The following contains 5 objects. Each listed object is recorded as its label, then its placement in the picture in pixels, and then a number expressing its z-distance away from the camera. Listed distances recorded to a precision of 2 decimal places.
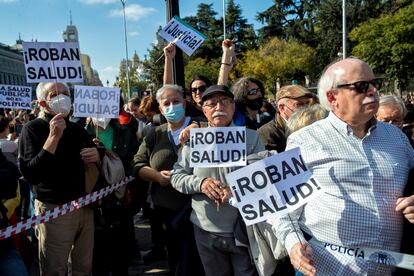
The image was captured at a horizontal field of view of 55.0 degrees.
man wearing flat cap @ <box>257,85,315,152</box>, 3.72
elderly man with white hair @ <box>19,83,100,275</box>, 3.28
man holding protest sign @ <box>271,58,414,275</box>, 2.09
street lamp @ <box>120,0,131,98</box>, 40.71
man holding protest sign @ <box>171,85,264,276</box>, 2.95
